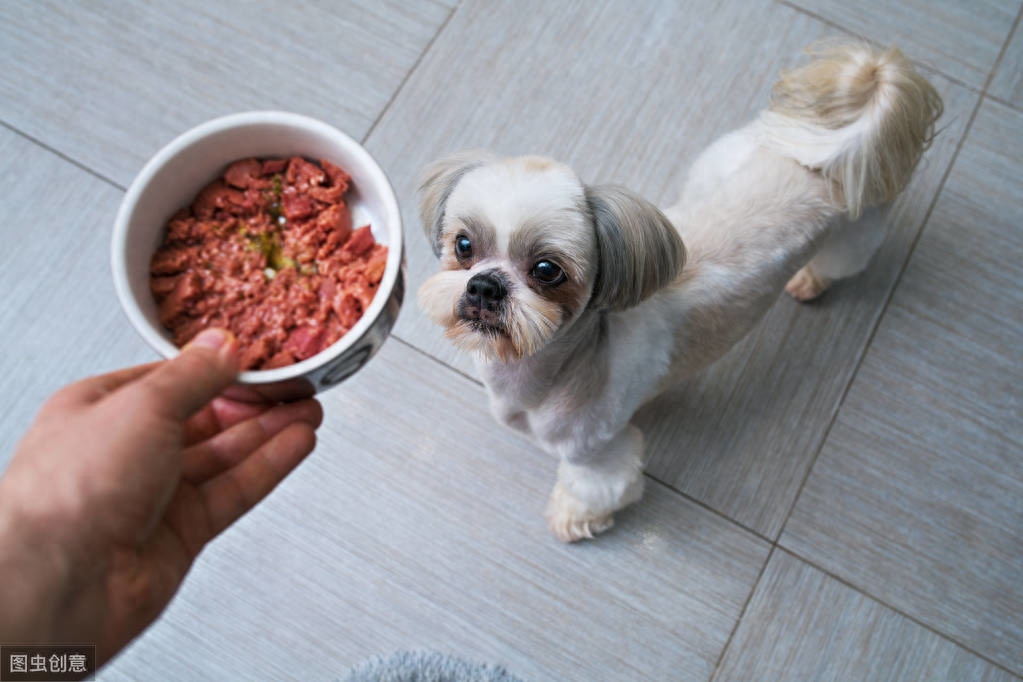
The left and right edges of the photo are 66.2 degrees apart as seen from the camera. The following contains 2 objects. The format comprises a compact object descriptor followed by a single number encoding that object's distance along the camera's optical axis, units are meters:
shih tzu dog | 0.82
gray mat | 1.21
